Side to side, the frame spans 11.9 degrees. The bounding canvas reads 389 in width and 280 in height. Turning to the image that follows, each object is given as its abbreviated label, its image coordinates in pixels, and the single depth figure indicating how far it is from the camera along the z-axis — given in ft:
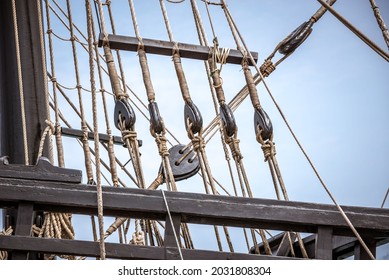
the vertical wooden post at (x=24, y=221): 17.85
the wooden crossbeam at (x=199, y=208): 18.00
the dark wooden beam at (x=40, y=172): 18.35
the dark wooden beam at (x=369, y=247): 18.82
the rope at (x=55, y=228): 19.97
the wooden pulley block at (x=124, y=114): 20.52
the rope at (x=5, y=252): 19.10
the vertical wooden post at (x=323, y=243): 18.33
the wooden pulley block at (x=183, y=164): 25.87
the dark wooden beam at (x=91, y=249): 17.62
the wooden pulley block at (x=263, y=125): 20.82
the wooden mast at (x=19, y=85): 22.51
